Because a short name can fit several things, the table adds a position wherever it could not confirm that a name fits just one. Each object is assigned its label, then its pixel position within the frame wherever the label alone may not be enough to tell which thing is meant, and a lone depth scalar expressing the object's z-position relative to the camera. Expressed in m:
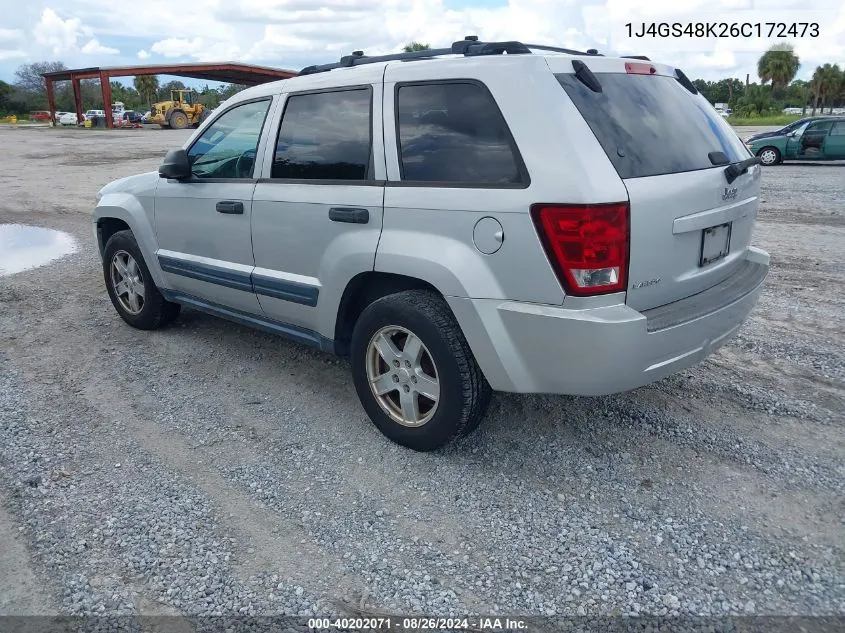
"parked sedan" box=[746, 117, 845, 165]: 17.09
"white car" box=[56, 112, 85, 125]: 52.88
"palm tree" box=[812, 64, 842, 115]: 60.16
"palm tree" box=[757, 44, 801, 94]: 62.31
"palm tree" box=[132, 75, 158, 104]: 82.06
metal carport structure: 41.50
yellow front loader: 42.09
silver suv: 2.93
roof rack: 3.32
